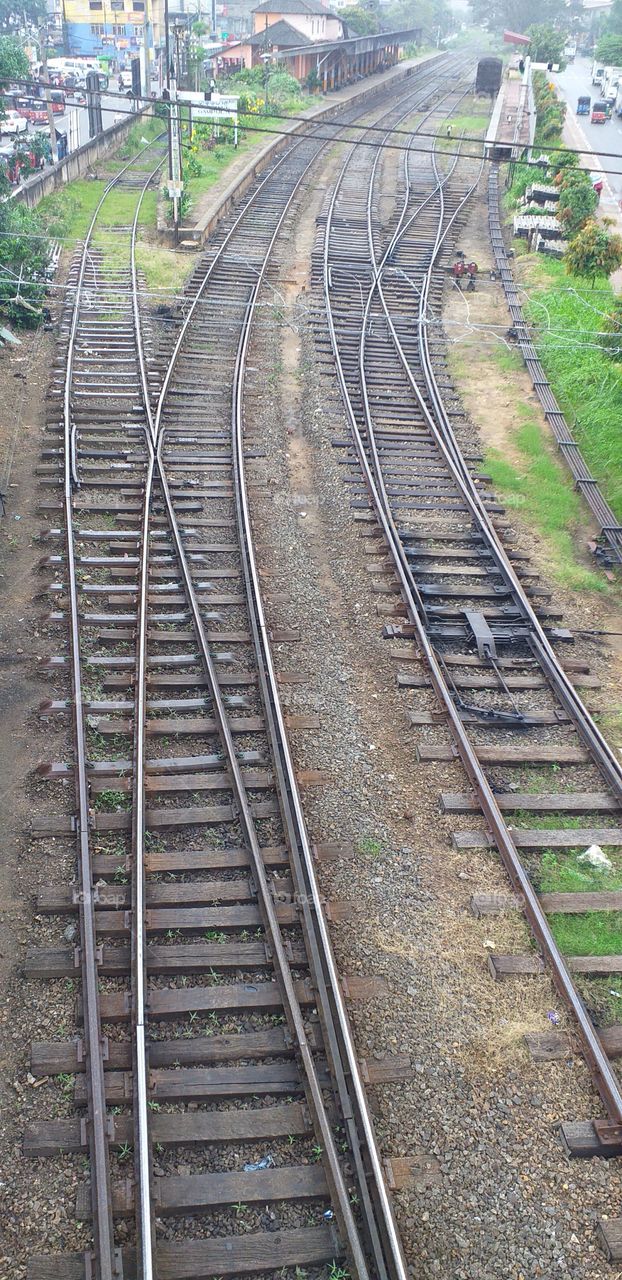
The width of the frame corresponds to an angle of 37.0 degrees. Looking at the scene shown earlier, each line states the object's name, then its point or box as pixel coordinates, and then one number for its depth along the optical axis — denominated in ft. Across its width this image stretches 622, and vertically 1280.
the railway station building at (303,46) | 164.35
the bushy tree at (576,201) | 79.77
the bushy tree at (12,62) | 107.14
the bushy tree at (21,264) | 60.70
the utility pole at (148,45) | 159.69
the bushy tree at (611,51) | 251.60
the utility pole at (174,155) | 76.43
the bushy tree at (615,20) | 304.71
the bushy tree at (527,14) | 353.72
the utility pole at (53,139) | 103.58
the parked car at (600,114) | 164.84
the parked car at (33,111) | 151.43
